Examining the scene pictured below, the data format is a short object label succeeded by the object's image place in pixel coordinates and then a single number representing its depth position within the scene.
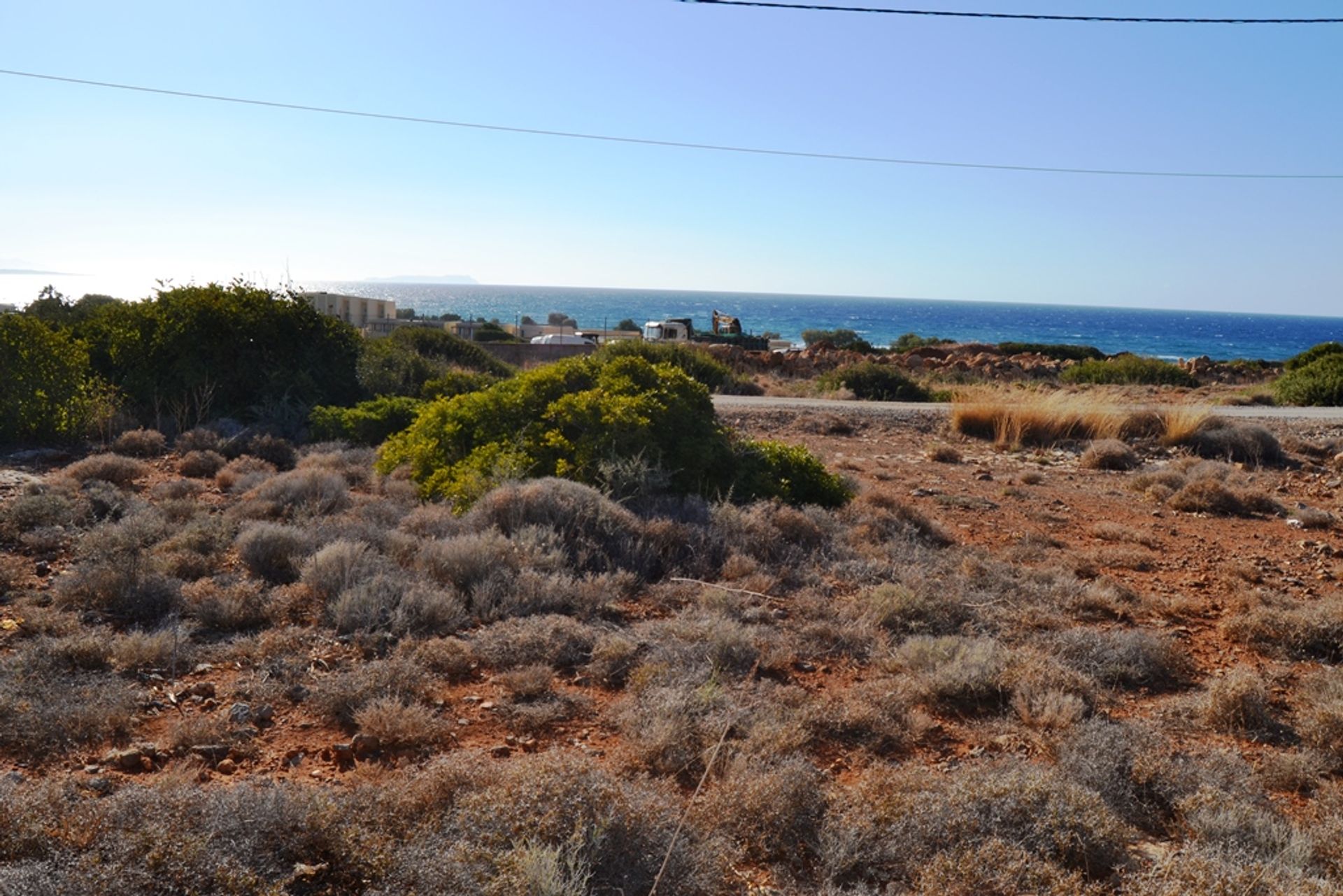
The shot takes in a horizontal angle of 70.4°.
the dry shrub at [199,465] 10.25
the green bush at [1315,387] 23.77
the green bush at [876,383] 24.22
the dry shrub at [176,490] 8.60
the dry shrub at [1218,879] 3.25
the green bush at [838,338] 48.94
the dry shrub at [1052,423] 15.95
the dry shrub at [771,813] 3.65
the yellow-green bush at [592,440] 8.70
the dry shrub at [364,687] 4.61
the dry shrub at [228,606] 5.66
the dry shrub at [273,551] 6.52
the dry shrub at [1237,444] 15.02
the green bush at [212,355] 13.30
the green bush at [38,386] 11.02
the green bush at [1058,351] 46.69
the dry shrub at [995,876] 3.32
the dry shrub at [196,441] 11.22
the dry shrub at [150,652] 5.00
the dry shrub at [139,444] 11.00
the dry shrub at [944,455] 14.30
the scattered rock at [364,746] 4.27
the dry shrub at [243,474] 9.39
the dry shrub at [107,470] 9.38
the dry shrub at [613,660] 5.29
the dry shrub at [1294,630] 6.21
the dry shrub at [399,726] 4.33
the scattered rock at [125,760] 3.99
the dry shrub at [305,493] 8.28
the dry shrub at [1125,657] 5.60
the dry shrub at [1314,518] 10.41
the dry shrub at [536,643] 5.43
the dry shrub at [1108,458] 14.02
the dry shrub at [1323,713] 4.71
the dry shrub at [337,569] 6.05
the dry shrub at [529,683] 4.98
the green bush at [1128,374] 30.62
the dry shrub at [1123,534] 9.21
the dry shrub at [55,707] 4.05
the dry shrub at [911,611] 6.23
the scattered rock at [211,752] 4.18
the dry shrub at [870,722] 4.70
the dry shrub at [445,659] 5.24
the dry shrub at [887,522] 8.45
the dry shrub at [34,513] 7.29
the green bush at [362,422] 12.26
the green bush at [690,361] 23.77
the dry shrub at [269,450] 11.04
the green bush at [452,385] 13.55
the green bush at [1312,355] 33.16
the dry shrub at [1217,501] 11.07
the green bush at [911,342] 50.19
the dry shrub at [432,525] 7.47
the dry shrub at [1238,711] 4.98
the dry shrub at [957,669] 5.17
